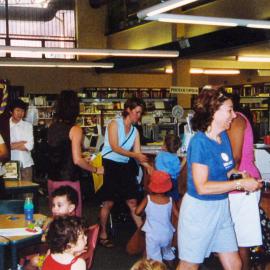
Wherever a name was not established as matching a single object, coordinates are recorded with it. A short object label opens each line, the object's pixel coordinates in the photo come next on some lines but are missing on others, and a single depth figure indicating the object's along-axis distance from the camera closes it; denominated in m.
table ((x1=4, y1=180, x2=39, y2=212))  5.70
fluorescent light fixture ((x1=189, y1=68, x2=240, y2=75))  16.61
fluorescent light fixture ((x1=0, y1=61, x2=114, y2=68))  13.64
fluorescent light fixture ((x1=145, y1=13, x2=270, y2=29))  6.95
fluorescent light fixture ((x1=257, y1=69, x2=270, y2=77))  16.39
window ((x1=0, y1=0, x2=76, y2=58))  17.30
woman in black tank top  4.94
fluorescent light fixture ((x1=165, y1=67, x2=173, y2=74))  16.64
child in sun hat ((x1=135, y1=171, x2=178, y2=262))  4.82
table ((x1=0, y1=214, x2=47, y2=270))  3.47
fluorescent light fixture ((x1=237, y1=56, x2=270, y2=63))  13.45
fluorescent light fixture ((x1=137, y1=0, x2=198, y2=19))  5.79
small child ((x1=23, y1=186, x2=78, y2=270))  3.96
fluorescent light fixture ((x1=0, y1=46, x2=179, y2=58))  10.16
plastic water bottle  3.99
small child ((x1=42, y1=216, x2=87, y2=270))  3.02
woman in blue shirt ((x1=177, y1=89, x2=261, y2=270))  3.31
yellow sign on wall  11.29
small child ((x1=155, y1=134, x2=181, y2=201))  5.84
